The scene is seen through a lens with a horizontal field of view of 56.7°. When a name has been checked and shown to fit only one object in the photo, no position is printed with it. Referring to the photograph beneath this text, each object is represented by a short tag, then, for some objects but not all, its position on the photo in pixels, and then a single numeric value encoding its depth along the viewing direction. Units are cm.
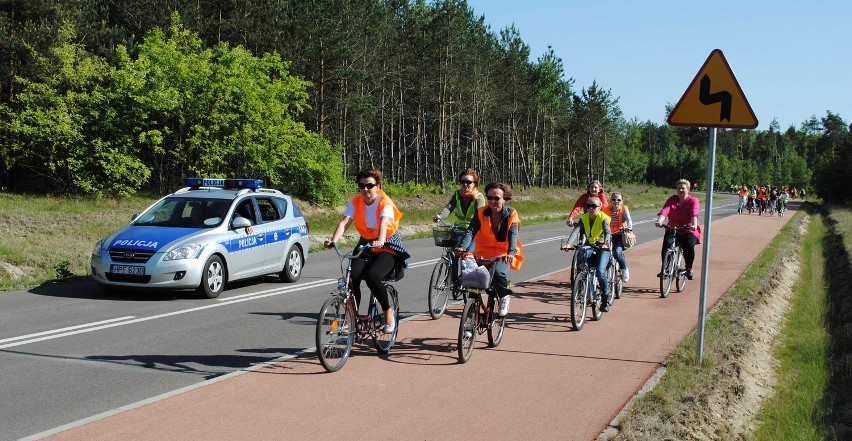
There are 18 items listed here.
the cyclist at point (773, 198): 5238
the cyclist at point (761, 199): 5278
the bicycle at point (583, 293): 991
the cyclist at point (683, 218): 1346
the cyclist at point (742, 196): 5121
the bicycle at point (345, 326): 714
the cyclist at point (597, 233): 1062
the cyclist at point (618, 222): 1272
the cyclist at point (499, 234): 830
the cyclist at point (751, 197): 5334
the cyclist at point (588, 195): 1209
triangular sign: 733
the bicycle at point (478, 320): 784
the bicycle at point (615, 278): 1190
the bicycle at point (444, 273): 1059
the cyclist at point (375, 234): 766
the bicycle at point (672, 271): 1334
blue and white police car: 1134
